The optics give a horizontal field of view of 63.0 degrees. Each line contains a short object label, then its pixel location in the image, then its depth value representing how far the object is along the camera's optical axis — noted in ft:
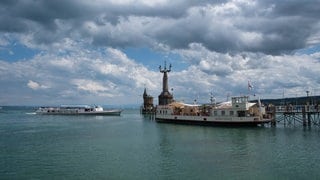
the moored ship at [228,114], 180.64
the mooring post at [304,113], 174.51
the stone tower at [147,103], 403.40
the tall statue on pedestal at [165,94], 329.08
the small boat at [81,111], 384.89
